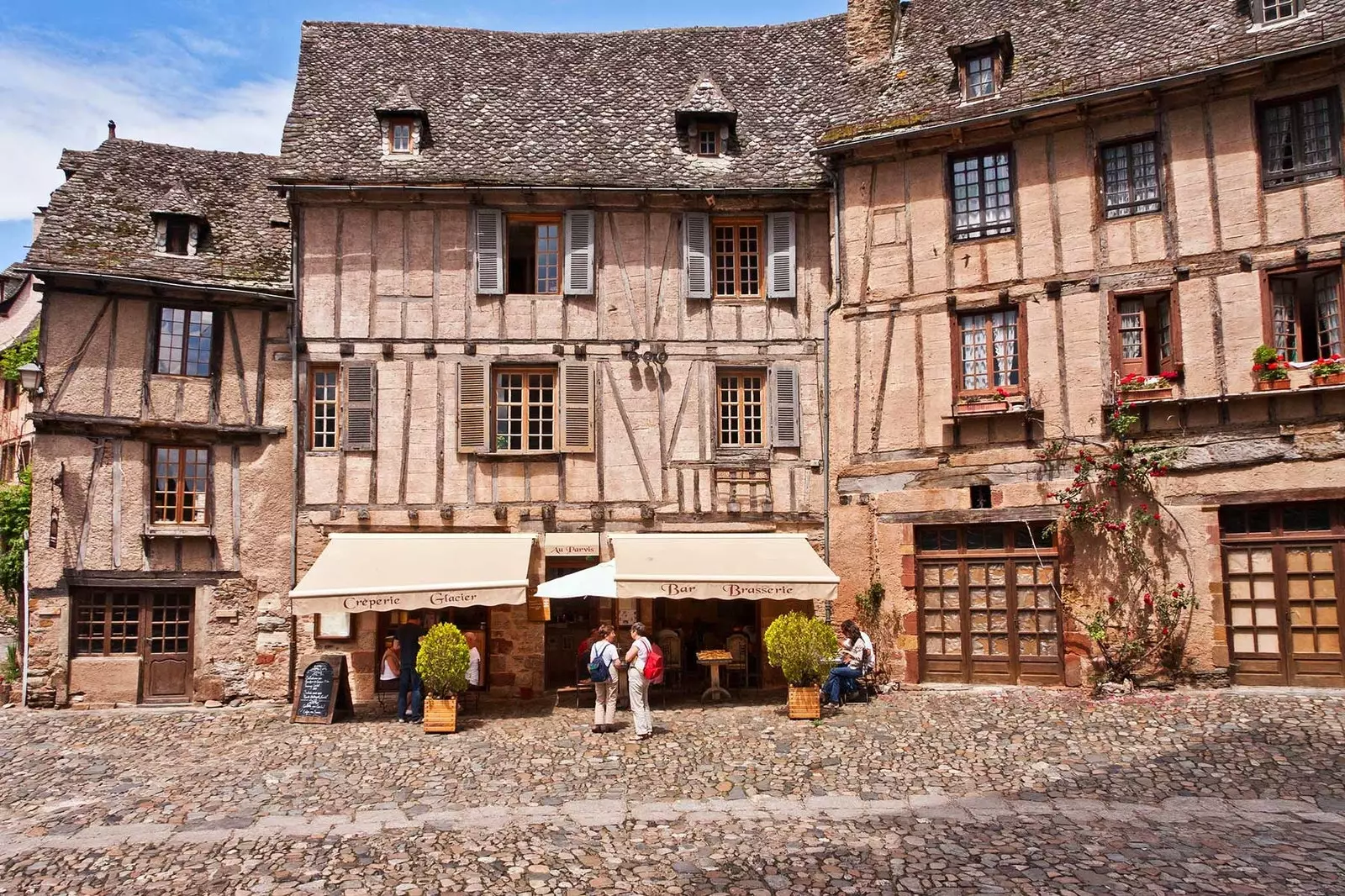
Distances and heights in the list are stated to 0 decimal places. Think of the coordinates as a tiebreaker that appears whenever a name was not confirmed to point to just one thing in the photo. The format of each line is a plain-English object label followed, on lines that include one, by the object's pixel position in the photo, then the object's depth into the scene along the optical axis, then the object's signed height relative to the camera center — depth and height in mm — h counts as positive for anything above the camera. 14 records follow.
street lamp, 14078 +2036
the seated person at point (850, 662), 12984 -2099
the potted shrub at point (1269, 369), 12133 +1695
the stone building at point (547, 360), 15039 +2402
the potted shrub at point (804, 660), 12305 -1910
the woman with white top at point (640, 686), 11727 -2150
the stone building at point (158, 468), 14562 +736
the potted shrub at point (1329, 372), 11898 +1617
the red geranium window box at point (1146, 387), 12812 +1581
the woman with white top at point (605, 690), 12102 -2228
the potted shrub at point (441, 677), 12336 -2079
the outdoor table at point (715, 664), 13781 -2197
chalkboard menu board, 13273 -2446
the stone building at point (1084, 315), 12312 +2642
